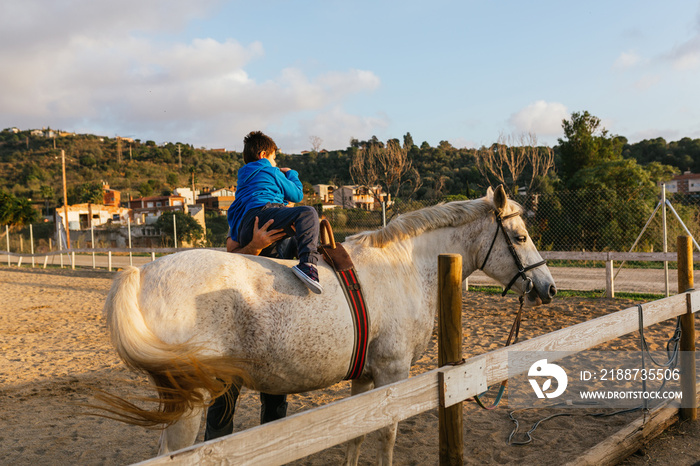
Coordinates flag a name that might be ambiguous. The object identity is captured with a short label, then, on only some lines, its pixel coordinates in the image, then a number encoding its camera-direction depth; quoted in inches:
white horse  80.7
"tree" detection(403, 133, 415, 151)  2479.1
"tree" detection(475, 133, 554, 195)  935.7
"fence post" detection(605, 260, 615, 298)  349.7
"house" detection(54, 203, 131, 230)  1979.0
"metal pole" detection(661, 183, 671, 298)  312.8
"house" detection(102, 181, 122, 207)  2653.1
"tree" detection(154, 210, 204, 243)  1100.6
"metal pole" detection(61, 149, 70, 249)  1038.8
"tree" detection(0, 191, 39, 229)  1429.6
